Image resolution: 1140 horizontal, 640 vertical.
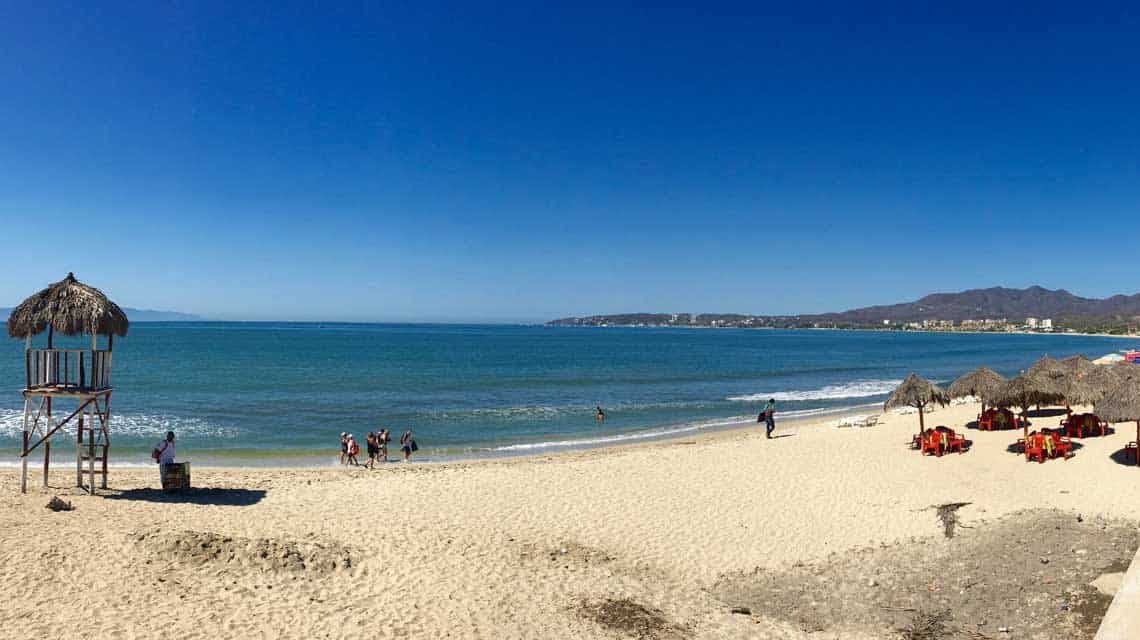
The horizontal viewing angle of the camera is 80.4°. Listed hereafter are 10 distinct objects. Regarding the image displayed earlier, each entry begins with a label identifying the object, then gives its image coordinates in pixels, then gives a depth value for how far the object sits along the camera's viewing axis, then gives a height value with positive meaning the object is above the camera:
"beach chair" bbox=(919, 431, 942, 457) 17.63 -3.07
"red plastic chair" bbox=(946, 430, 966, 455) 17.92 -3.05
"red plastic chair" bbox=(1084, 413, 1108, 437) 19.17 -2.71
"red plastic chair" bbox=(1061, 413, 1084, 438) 19.14 -2.78
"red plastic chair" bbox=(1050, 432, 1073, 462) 16.44 -2.92
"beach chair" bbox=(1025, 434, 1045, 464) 16.27 -2.92
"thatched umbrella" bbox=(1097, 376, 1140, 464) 15.17 -1.71
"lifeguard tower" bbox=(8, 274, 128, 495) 12.00 -0.14
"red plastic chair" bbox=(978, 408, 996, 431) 21.00 -2.89
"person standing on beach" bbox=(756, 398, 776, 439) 23.30 -3.19
